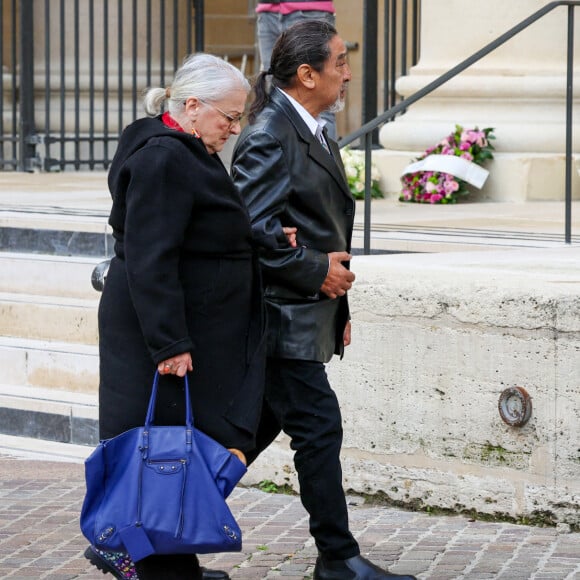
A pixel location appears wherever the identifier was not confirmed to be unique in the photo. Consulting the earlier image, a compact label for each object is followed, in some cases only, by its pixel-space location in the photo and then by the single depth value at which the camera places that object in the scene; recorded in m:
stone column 18.17
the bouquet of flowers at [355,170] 18.23
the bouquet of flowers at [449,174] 18.09
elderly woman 7.38
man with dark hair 8.54
